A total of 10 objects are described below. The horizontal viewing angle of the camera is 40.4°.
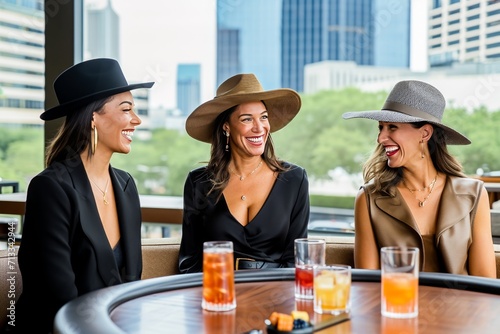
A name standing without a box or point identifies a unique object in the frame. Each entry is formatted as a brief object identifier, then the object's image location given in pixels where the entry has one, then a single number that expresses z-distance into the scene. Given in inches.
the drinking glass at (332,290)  60.6
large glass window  166.6
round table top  56.4
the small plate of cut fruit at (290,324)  52.2
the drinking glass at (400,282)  59.1
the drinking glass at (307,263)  66.4
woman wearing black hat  82.4
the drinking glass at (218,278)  61.8
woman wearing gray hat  96.9
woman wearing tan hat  105.2
